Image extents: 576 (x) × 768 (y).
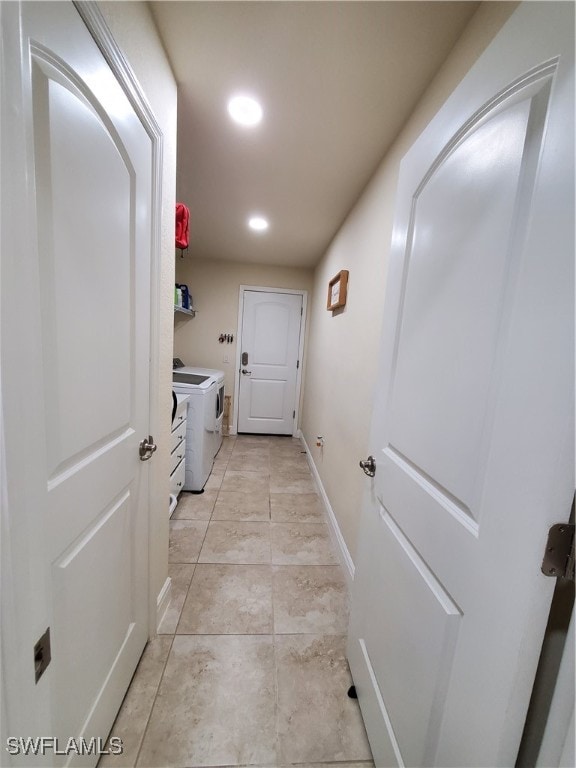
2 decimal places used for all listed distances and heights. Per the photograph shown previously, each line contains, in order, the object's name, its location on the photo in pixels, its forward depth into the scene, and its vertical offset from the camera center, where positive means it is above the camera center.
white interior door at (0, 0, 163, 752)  0.40 +0.13
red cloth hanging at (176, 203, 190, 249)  1.65 +0.66
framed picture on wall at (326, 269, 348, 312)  2.07 +0.46
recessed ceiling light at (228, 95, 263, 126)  1.21 +1.04
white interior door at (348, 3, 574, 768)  0.43 -0.09
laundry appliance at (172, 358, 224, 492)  2.37 -0.73
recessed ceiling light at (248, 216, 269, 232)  2.39 +1.06
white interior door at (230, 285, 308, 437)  3.82 +0.03
